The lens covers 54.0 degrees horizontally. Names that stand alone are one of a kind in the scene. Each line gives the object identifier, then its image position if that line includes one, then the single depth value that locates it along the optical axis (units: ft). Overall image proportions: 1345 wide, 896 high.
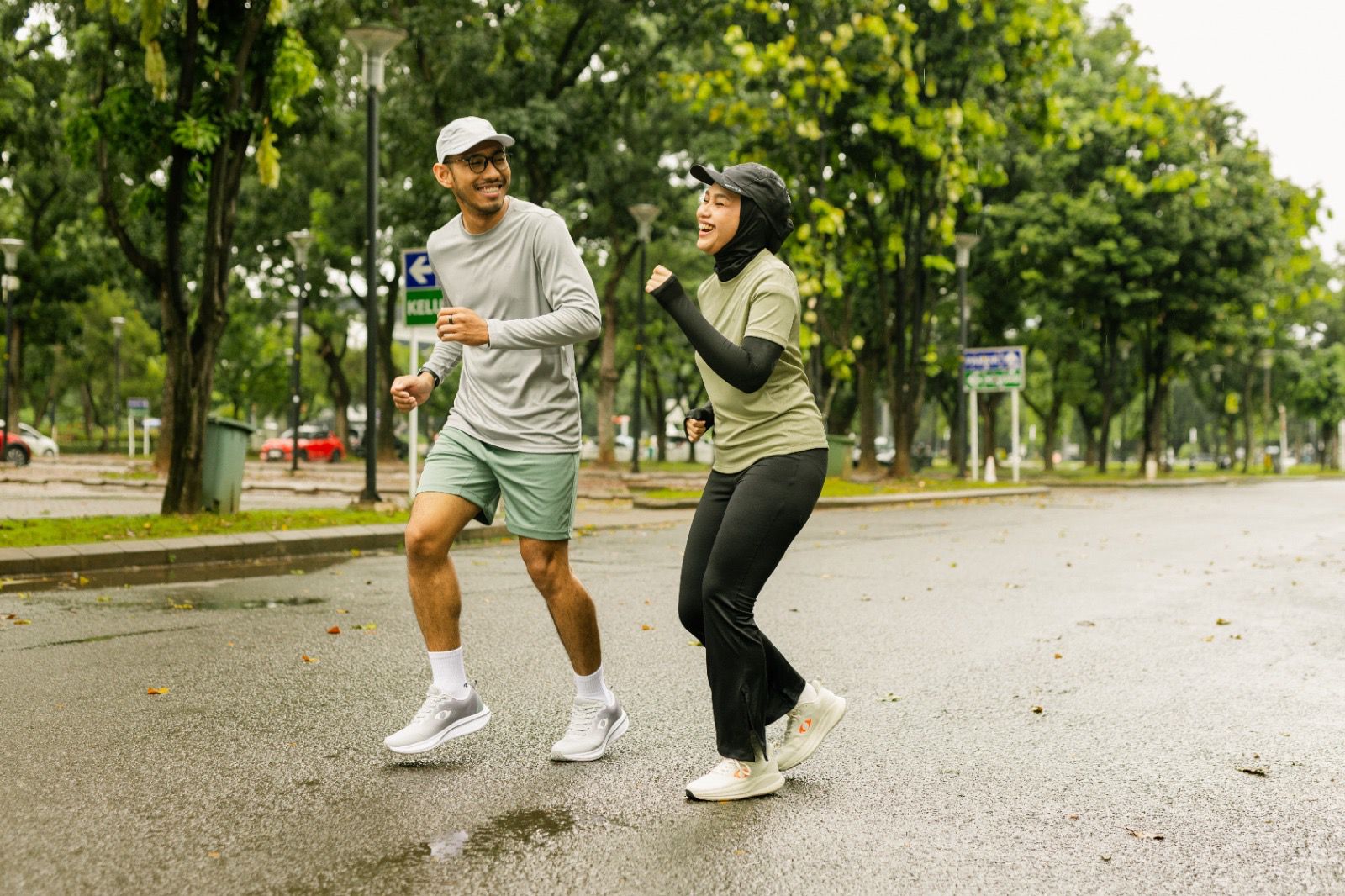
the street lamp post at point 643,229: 91.40
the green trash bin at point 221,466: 43.73
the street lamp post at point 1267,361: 177.68
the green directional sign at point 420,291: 47.47
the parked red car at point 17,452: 109.29
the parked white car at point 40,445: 133.08
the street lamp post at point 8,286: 101.60
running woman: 12.66
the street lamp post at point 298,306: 99.19
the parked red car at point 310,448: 163.43
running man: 13.91
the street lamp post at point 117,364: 159.72
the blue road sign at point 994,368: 95.50
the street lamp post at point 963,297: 92.73
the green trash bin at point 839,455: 86.43
